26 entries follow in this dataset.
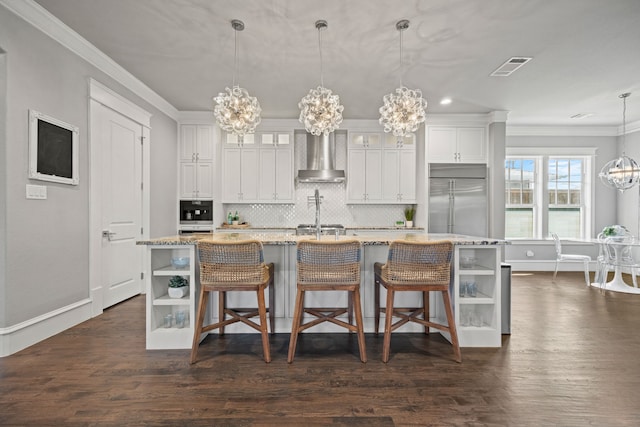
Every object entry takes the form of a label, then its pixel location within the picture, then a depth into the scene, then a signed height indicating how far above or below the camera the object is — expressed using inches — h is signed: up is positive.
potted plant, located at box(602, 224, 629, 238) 192.1 -11.3
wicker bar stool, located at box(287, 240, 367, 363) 86.7 -17.1
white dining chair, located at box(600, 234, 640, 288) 175.9 -24.3
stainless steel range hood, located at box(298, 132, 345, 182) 211.1 +38.4
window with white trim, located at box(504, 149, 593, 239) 244.7 +15.3
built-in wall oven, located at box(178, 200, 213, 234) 206.7 -3.2
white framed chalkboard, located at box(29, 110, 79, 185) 101.7 +21.4
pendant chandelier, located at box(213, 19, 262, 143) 99.3 +32.5
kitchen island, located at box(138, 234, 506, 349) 96.7 -27.1
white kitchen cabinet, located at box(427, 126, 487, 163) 207.3 +45.5
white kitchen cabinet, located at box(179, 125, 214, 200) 206.1 +32.7
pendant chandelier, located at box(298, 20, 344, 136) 99.0 +32.9
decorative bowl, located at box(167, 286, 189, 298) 98.1 -25.7
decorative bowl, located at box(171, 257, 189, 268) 97.0 -16.0
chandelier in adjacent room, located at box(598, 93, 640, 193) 188.1 +24.8
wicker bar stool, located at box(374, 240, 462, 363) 87.8 -16.8
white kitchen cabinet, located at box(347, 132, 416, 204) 213.9 +30.5
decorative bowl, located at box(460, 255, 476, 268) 107.7 -17.1
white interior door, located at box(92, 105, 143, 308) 136.9 +4.4
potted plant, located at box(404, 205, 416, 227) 219.5 -1.1
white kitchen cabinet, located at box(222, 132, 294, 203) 211.6 +28.4
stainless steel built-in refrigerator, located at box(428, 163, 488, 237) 203.2 +8.4
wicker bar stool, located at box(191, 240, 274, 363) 85.9 -17.0
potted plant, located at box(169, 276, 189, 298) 98.3 -24.3
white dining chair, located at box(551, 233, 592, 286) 201.0 -28.6
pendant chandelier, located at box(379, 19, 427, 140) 103.4 +34.4
